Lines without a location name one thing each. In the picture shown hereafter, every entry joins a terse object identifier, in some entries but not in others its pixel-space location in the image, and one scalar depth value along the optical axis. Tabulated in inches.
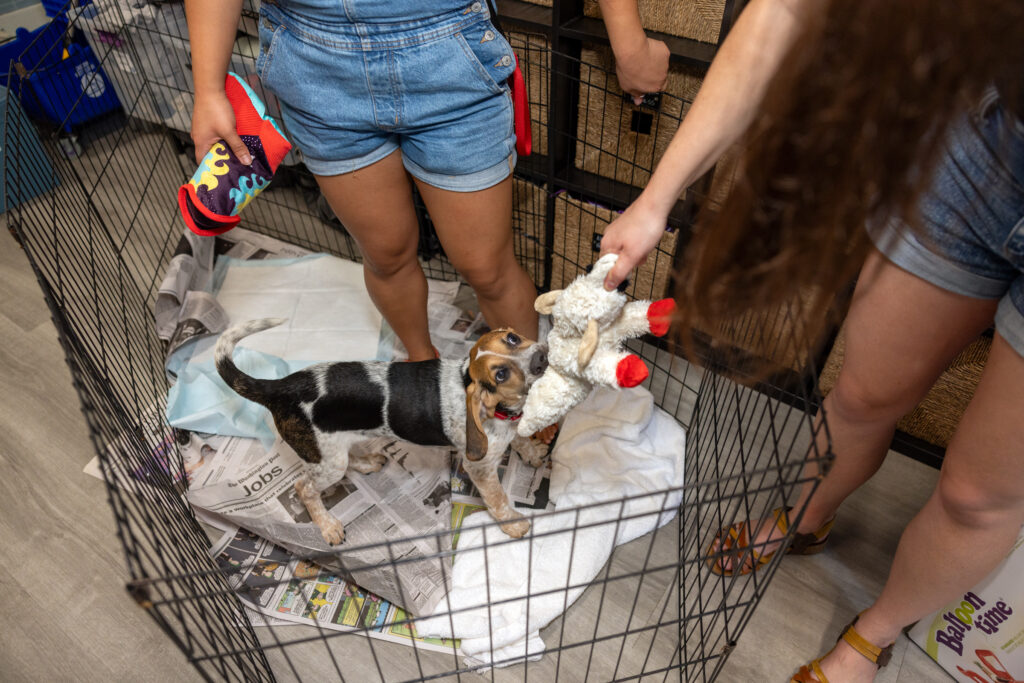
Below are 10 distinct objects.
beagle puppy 64.4
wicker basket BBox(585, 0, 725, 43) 64.9
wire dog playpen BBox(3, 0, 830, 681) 57.2
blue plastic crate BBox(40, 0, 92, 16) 120.8
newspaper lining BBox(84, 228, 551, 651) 64.4
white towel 62.3
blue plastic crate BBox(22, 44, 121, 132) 109.7
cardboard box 52.4
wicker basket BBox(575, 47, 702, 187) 71.0
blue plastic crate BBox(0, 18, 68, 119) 107.1
